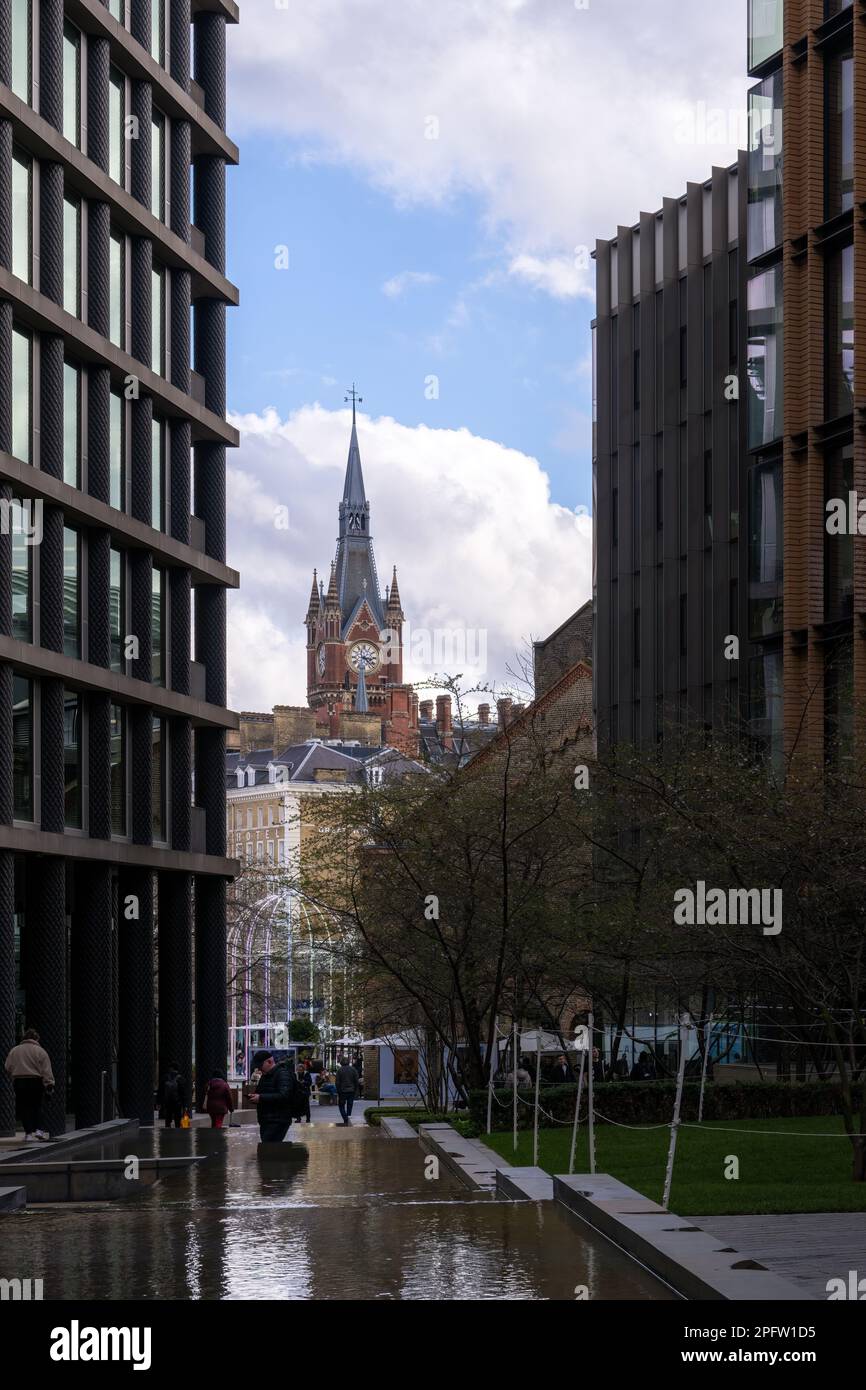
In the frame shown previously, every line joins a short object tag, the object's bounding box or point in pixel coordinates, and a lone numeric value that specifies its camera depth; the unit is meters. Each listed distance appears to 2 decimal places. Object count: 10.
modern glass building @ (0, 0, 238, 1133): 33.06
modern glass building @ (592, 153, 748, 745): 47.59
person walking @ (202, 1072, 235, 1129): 37.66
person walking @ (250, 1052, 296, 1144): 29.16
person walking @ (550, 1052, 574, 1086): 43.31
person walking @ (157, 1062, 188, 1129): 38.34
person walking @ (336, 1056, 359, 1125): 44.62
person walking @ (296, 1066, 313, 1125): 35.12
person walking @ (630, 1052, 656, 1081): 36.63
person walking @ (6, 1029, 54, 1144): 26.17
